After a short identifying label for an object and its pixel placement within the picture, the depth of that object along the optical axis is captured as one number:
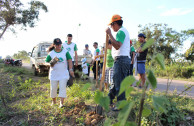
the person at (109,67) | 4.09
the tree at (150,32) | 17.90
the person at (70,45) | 5.31
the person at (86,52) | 7.67
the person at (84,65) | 6.99
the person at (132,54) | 5.20
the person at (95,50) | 6.59
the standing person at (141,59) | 4.60
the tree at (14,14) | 11.85
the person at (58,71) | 3.71
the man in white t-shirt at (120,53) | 2.76
